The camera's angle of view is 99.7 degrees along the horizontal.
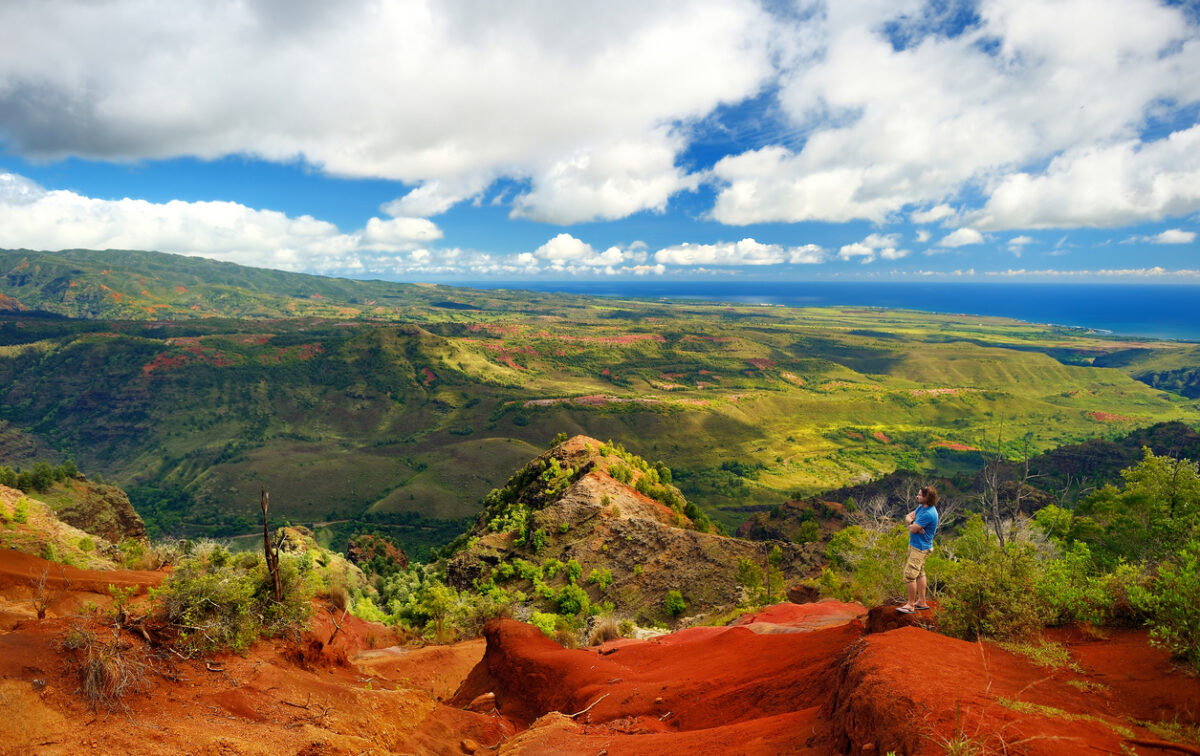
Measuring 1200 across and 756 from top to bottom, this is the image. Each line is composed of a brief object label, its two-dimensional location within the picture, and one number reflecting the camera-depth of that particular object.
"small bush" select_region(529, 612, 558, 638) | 24.35
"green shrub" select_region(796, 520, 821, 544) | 57.47
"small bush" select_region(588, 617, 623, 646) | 22.69
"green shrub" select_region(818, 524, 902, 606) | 22.66
